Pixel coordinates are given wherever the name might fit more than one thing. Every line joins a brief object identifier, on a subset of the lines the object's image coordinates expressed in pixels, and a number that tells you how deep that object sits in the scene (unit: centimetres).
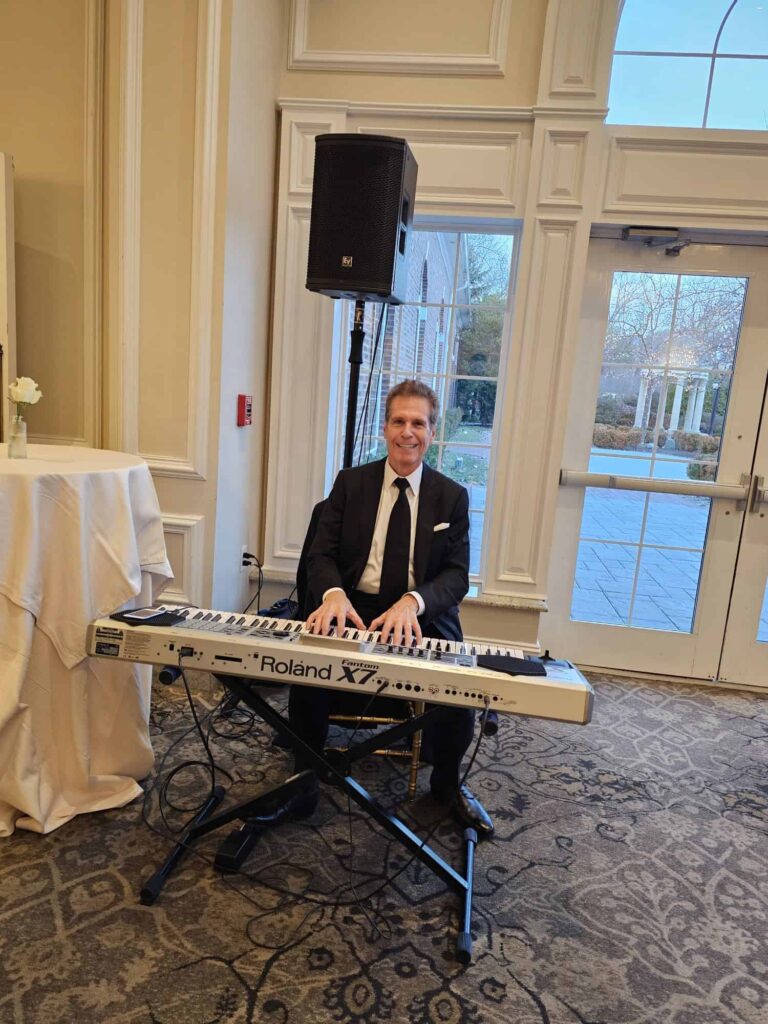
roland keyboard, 144
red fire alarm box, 290
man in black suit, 202
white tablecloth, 176
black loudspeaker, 230
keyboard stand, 160
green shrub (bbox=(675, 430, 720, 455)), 316
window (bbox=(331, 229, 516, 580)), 314
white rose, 198
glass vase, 198
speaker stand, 261
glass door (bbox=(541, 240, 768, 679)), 307
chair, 205
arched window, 291
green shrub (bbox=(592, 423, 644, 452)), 321
